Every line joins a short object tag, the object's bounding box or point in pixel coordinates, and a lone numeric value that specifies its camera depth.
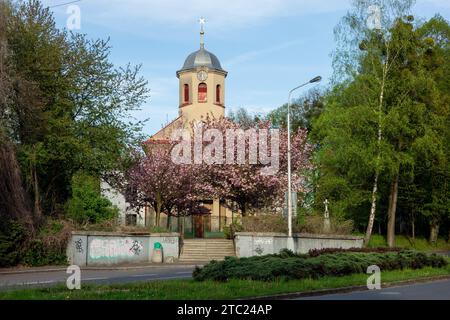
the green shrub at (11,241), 29.38
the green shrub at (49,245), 30.52
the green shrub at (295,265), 18.33
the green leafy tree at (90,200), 37.37
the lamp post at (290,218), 31.42
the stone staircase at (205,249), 37.47
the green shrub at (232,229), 39.62
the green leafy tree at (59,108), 33.06
